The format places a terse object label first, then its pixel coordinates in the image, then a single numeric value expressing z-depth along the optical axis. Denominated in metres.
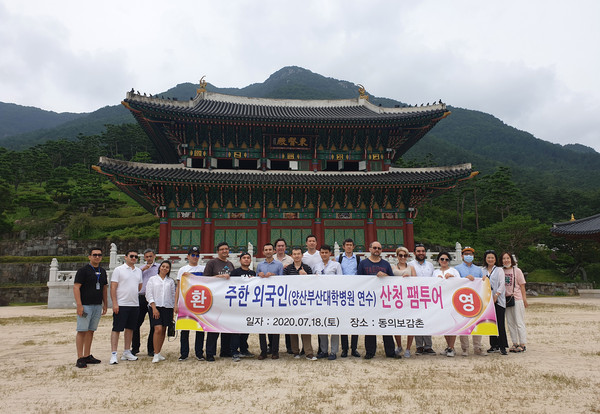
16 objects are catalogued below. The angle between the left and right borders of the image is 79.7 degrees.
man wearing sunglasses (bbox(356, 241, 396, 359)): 7.30
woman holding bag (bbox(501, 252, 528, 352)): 7.93
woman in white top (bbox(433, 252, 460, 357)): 7.68
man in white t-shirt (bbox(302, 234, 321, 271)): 7.89
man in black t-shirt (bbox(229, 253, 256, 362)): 7.29
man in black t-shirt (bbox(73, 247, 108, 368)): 6.80
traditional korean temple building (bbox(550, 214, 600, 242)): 25.72
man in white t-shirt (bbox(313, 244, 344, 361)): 7.37
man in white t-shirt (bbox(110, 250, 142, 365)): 7.11
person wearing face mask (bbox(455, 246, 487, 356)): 7.72
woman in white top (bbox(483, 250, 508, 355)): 7.79
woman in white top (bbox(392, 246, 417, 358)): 7.52
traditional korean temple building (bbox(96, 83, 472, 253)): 21.11
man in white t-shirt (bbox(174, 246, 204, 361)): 7.27
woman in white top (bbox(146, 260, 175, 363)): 7.15
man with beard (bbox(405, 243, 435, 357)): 7.87
